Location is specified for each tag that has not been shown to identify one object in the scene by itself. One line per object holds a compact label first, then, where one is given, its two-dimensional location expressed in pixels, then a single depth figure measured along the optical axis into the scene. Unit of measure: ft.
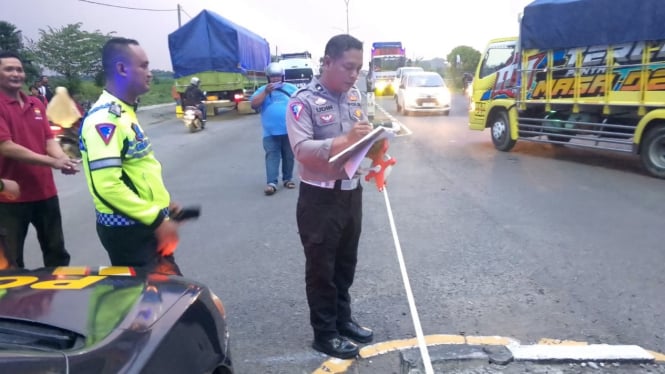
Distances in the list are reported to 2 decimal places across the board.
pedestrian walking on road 26.32
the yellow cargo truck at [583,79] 28.71
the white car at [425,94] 68.59
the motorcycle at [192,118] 57.06
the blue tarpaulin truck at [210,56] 72.79
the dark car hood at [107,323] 5.26
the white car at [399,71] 89.85
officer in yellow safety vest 8.77
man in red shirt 11.68
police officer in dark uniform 10.02
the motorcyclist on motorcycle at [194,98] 60.29
